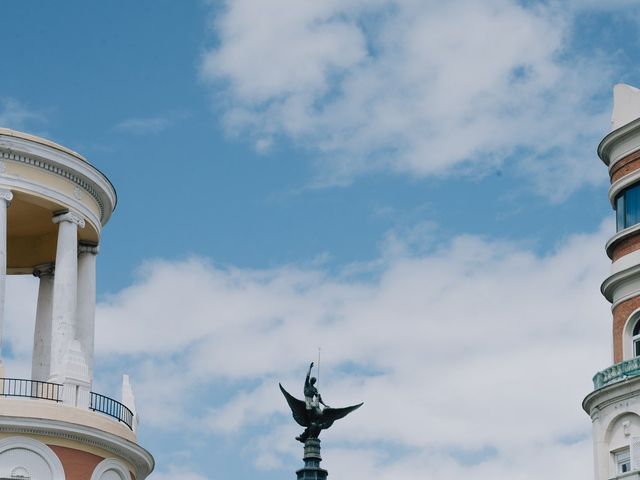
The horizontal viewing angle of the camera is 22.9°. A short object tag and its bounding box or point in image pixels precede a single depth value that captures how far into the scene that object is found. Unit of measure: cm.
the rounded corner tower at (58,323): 5028
